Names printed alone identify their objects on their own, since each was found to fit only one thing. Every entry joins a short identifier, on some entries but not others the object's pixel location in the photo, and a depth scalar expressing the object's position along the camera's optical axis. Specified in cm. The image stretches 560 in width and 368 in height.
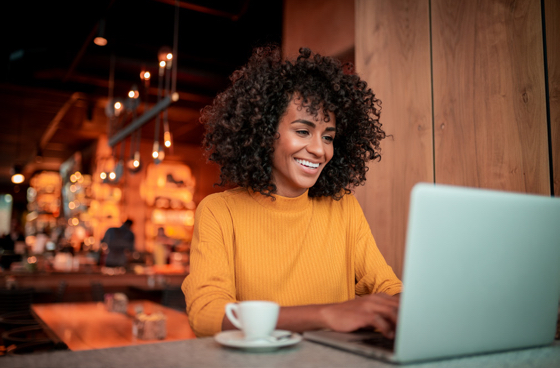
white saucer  78
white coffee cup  82
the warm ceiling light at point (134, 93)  454
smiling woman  142
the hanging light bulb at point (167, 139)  451
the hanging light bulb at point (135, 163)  526
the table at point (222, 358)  72
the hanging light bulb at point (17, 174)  1165
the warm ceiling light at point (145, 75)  453
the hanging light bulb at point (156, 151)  469
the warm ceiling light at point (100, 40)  424
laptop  66
